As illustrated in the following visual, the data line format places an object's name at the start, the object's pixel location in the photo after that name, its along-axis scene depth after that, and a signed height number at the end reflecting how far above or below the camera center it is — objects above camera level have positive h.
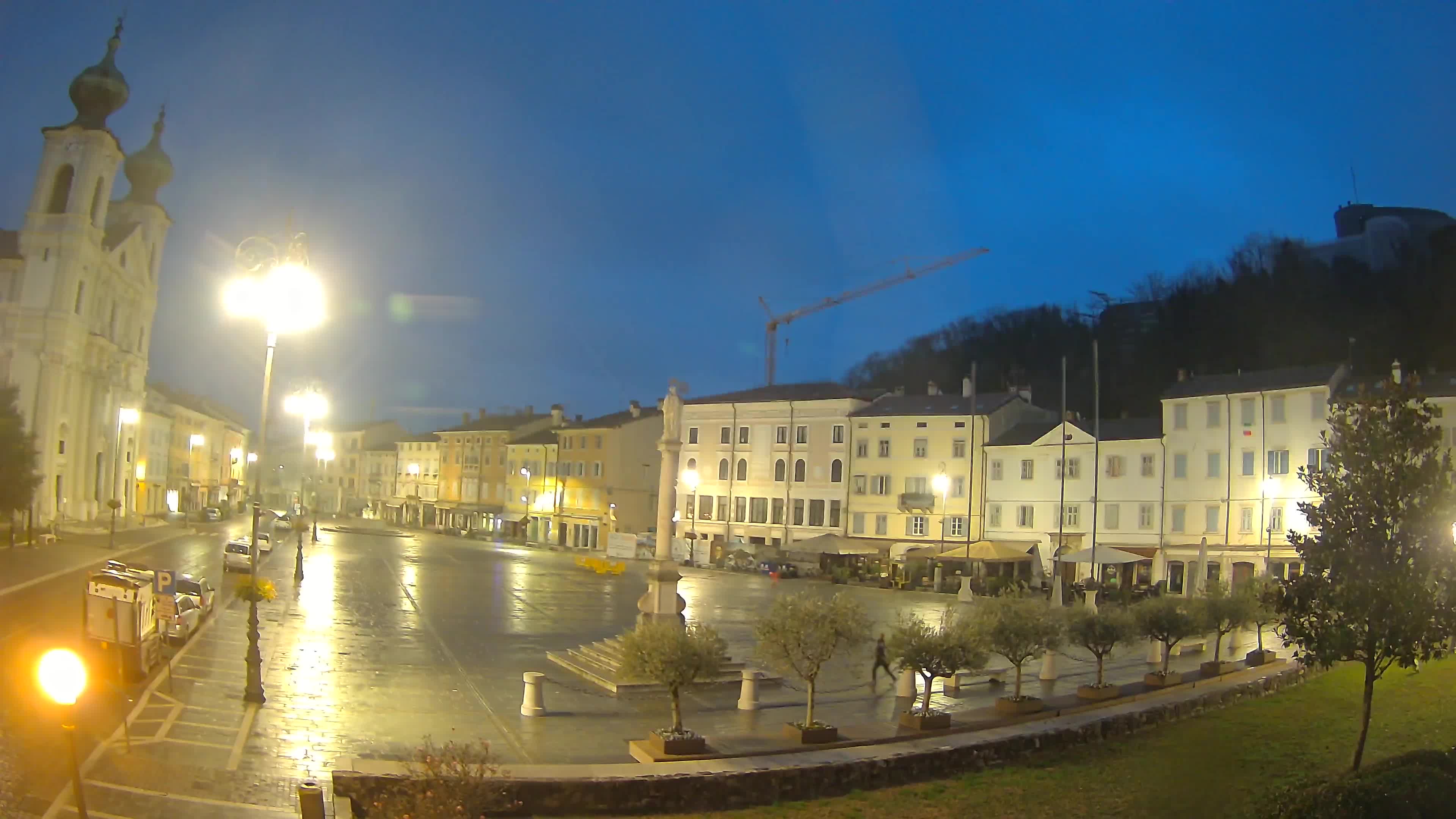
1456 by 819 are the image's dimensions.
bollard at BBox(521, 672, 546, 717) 16.42 -3.72
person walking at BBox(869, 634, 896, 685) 19.91 -3.37
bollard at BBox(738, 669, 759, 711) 17.61 -3.73
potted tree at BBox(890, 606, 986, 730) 15.67 -2.50
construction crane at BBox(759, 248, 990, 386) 115.31 +20.65
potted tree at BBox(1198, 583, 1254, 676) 21.44 -2.24
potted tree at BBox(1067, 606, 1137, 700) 18.81 -2.42
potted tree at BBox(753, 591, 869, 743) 14.98 -2.18
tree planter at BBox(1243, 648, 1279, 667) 23.55 -3.52
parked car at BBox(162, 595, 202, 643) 21.77 -3.71
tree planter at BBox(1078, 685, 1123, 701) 18.45 -3.54
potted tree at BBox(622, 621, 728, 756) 13.95 -2.51
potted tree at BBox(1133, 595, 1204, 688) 19.98 -2.36
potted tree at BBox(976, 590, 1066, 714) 16.84 -2.24
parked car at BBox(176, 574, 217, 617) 24.86 -3.37
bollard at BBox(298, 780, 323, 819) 8.48 -2.91
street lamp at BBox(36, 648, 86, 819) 7.35 -1.67
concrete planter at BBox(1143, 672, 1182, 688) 19.94 -3.52
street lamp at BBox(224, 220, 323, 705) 16.23 +2.78
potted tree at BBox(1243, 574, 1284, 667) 21.86 -2.36
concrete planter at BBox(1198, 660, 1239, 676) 21.59 -3.52
